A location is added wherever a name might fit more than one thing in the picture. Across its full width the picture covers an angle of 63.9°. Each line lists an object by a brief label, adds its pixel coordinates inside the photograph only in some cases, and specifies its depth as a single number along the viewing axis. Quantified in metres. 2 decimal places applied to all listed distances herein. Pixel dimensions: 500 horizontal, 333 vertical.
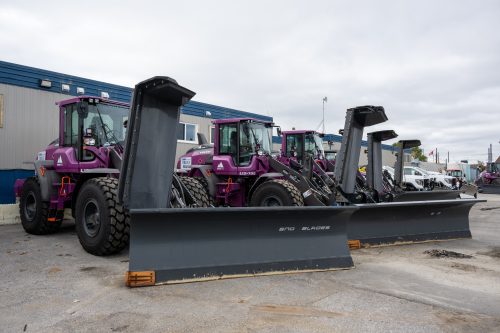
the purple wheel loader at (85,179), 6.14
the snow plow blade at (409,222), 7.14
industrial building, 10.41
